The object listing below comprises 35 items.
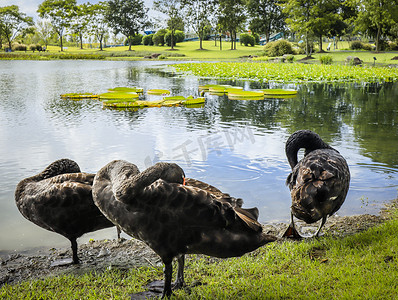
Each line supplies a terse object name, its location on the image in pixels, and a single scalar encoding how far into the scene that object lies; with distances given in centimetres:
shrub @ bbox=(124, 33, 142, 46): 8656
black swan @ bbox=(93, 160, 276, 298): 290
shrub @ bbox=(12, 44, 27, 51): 7032
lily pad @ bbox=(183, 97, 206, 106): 1439
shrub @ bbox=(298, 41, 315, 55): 4828
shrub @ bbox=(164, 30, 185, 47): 7912
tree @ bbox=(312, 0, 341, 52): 4756
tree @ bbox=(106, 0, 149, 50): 8325
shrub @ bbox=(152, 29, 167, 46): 8166
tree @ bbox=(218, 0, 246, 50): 7262
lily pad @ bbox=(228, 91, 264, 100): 1568
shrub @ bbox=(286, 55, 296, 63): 3900
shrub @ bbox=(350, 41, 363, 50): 5491
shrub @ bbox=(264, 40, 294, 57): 4766
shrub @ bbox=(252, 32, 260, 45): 8921
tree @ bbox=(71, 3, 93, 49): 8225
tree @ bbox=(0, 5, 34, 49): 7286
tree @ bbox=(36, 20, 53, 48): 9760
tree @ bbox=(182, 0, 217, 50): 7794
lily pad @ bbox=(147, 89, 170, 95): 1691
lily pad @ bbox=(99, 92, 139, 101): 1528
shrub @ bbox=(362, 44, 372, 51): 5391
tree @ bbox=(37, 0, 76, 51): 7669
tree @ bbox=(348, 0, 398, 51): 4216
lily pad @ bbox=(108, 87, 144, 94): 1686
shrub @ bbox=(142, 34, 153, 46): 8488
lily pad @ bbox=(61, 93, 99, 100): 1593
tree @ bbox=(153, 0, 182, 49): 7881
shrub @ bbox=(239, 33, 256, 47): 8112
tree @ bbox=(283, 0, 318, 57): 4664
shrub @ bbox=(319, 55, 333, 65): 3522
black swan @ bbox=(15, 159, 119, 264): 379
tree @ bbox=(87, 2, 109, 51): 8356
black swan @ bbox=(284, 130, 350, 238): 384
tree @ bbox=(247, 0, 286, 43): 6850
